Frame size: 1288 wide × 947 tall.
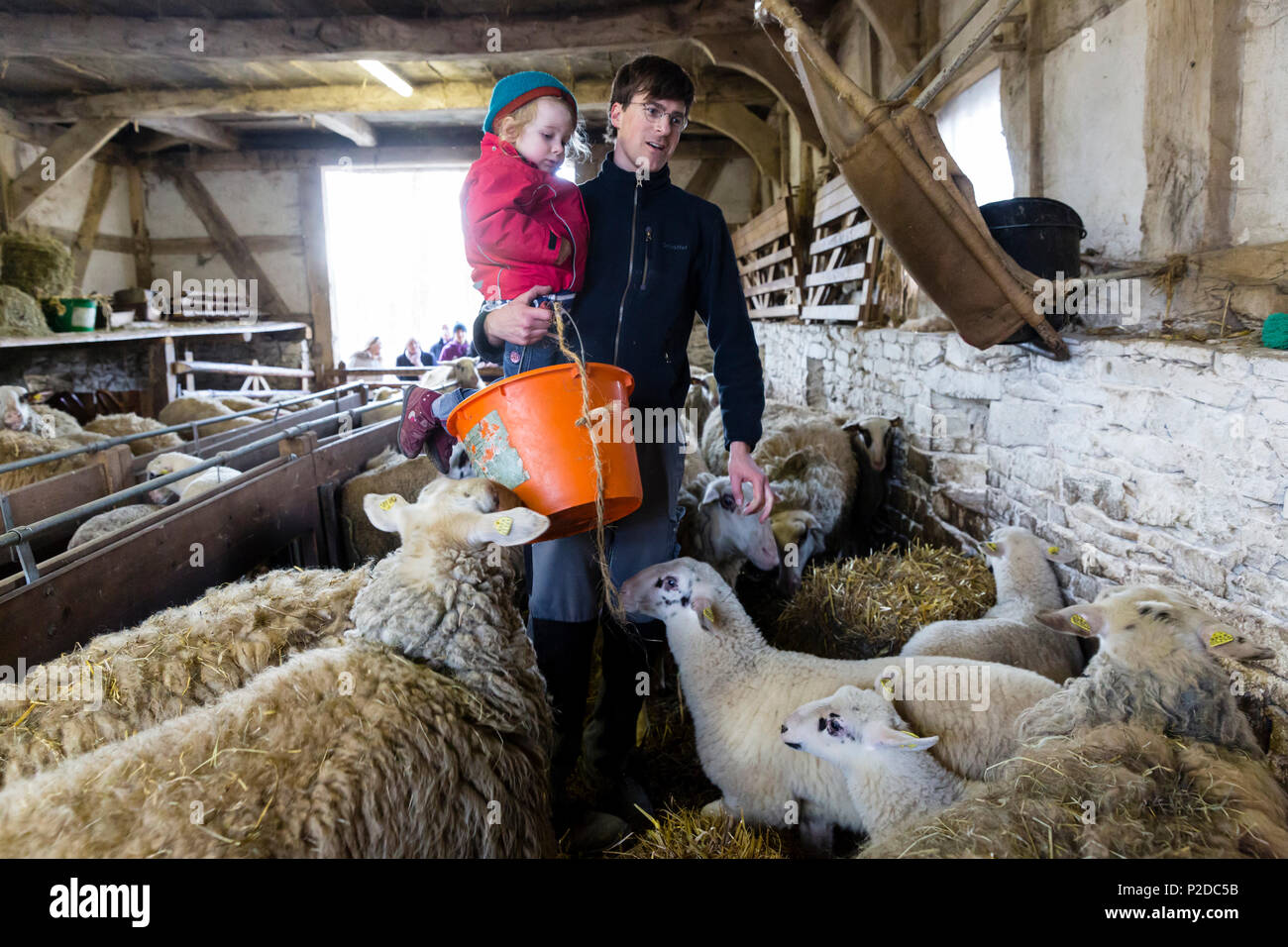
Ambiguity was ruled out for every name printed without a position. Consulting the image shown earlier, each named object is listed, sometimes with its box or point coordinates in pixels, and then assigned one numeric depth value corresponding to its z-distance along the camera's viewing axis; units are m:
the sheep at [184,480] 4.41
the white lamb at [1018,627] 2.90
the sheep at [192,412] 8.38
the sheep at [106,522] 3.78
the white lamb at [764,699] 2.32
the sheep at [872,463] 5.30
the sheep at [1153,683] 2.01
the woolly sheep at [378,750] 1.28
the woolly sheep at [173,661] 1.72
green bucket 9.89
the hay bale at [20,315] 9.43
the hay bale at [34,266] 10.55
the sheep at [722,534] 3.72
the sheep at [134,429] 6.29
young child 1.85
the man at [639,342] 2.24
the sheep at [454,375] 7.17
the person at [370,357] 14.64
